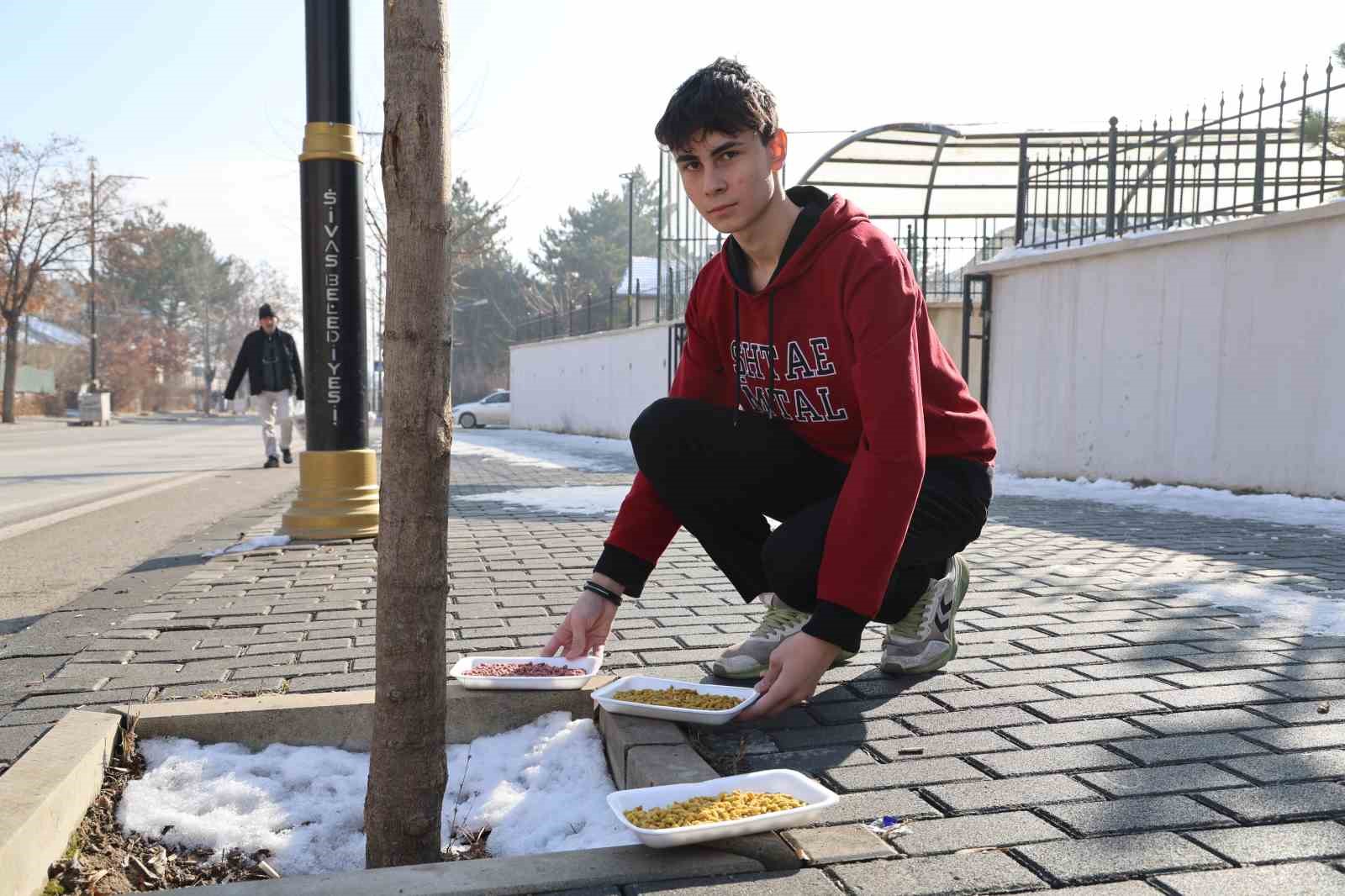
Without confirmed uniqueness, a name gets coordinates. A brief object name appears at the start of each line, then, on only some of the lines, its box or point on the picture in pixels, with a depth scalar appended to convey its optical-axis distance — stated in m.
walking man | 12.08
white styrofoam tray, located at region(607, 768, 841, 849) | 1.75
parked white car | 38.59
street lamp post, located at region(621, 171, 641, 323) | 22.94
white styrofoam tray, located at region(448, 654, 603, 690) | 2.75
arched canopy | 15.09
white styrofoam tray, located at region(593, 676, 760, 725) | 2.44
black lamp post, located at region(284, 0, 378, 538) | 5.84
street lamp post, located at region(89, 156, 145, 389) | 39.04
